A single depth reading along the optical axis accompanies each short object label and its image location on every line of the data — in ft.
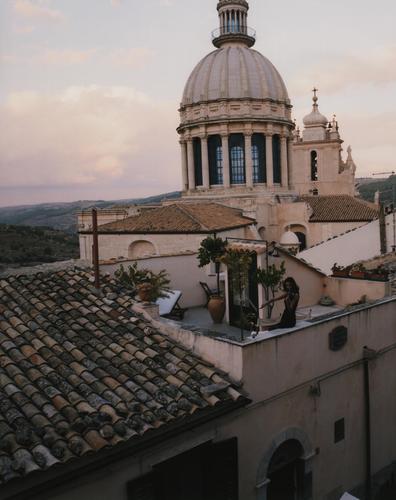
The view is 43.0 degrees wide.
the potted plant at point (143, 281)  32.53
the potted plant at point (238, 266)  36.99
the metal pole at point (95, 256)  33.45
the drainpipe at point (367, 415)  33.91
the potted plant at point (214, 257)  40.22
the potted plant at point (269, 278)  36.60
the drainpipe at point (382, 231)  67.92
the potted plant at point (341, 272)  45.75
